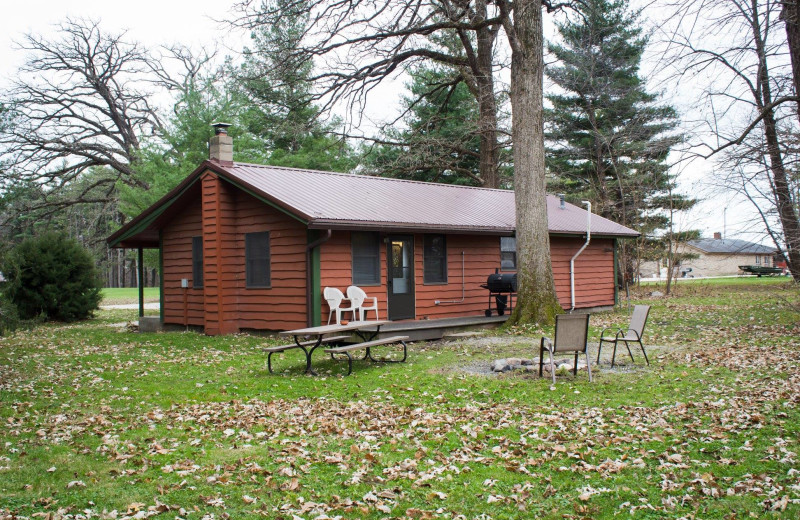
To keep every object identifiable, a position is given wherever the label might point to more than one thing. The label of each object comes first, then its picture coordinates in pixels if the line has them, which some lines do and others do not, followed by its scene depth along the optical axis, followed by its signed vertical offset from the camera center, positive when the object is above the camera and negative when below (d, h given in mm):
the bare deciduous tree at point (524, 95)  14812 +3911
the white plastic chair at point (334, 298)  13734 -574
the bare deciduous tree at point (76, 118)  29828 +7602
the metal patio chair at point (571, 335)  8430 -869
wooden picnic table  9726 -982
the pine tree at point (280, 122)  28953 +6570
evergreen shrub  20266 -171
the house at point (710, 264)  62750 -11
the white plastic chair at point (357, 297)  13984 -571
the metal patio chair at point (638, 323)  9461 -833
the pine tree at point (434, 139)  25250 +5351
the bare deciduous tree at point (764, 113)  10562 +2646
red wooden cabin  14031 +607
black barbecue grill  16062 -501
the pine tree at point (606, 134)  28625 +6137
